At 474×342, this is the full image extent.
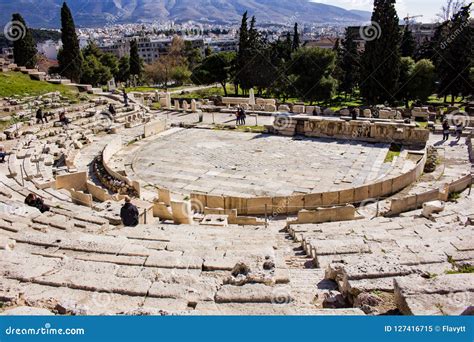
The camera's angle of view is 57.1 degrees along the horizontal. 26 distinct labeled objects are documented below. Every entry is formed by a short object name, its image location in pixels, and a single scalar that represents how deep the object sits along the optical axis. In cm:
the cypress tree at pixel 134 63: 6475
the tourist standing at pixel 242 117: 2777
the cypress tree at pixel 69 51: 4047
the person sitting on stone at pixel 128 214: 1165
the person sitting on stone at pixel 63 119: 2533
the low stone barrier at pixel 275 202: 1446
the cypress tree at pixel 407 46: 5375
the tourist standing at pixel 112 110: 2889
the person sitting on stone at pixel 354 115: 2509
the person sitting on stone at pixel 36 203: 1245
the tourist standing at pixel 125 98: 3234
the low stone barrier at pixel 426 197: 1433
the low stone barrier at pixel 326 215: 1322
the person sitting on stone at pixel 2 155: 1844
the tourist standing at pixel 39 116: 2544
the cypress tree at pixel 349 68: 5128
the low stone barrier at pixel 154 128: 2539
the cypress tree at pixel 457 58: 4034
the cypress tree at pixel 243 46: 4466
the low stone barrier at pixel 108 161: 1636
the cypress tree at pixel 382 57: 3588
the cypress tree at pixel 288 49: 5544
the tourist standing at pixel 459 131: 2334
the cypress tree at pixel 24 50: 4309
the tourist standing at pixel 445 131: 2323
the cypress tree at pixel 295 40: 6885
